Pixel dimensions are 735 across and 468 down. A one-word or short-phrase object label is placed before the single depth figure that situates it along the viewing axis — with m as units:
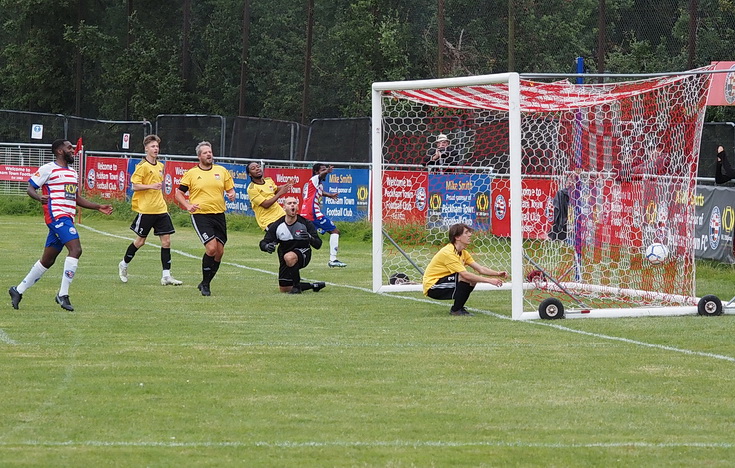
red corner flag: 32.97
